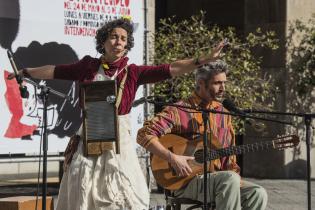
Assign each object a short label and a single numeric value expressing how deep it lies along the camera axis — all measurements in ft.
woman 22.83
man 25.81
